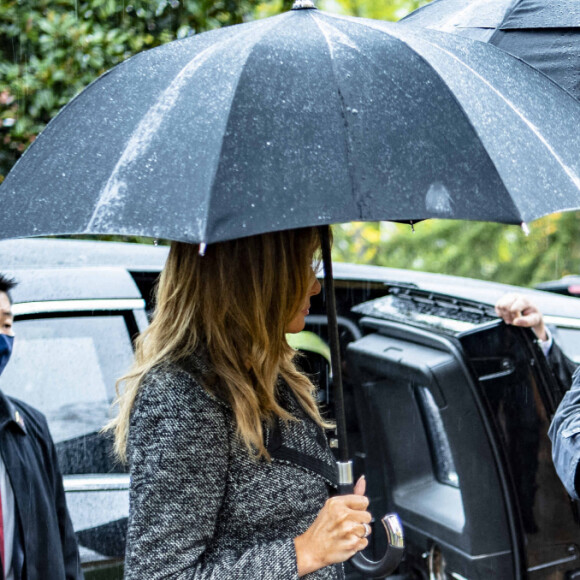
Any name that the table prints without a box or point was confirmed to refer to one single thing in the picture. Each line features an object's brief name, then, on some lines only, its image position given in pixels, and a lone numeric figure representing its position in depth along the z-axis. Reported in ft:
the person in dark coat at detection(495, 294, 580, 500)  12.21
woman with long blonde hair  11.06
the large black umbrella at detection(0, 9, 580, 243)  10.73
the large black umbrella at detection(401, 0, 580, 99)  14.49
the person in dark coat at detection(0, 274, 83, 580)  13.17
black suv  14.32
